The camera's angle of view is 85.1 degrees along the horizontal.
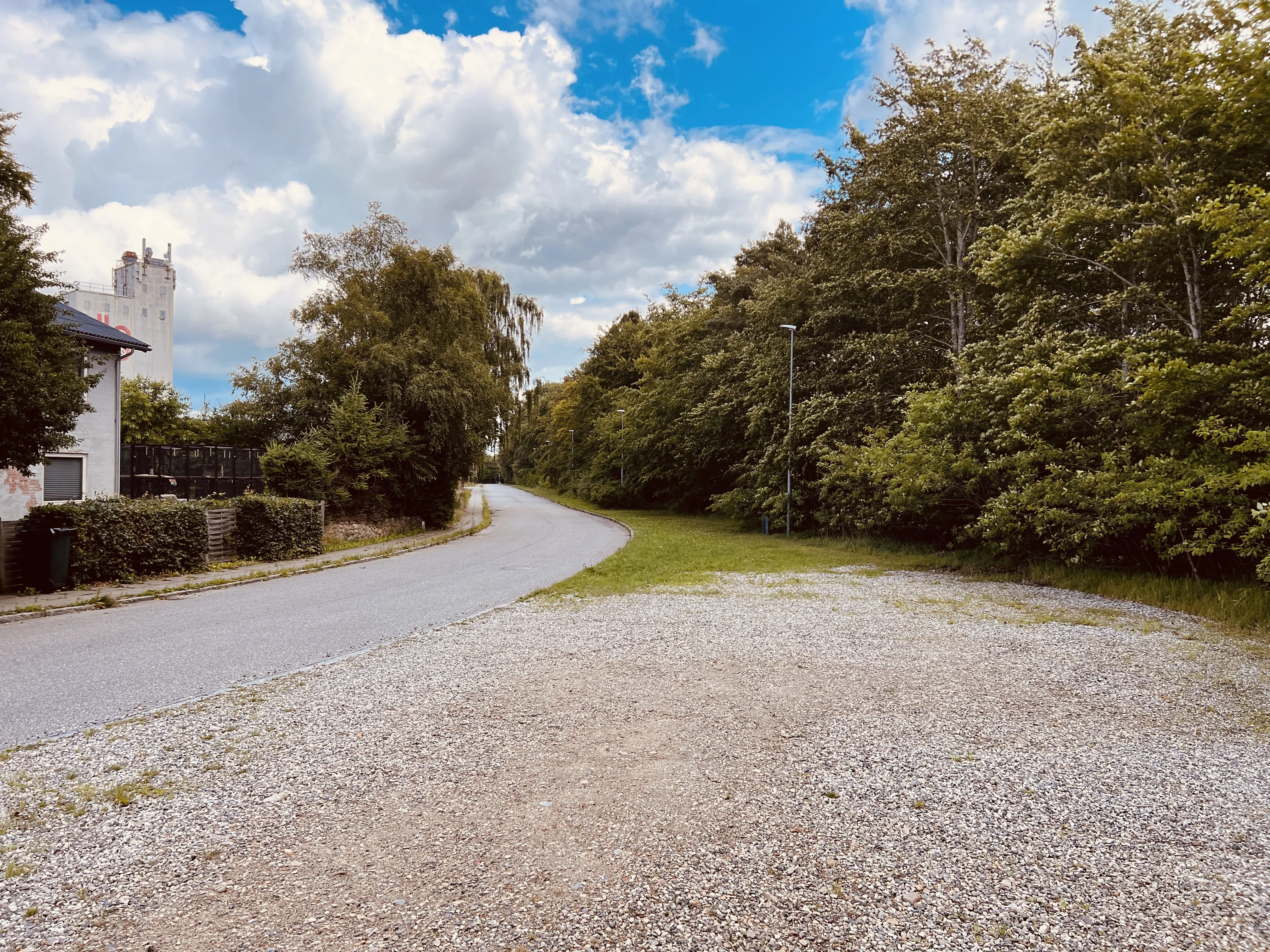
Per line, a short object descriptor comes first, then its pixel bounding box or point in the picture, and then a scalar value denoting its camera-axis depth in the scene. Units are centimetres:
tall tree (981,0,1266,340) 1114
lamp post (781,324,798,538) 2219
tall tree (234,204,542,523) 2227
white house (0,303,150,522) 1884
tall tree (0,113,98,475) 955
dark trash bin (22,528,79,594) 1058
